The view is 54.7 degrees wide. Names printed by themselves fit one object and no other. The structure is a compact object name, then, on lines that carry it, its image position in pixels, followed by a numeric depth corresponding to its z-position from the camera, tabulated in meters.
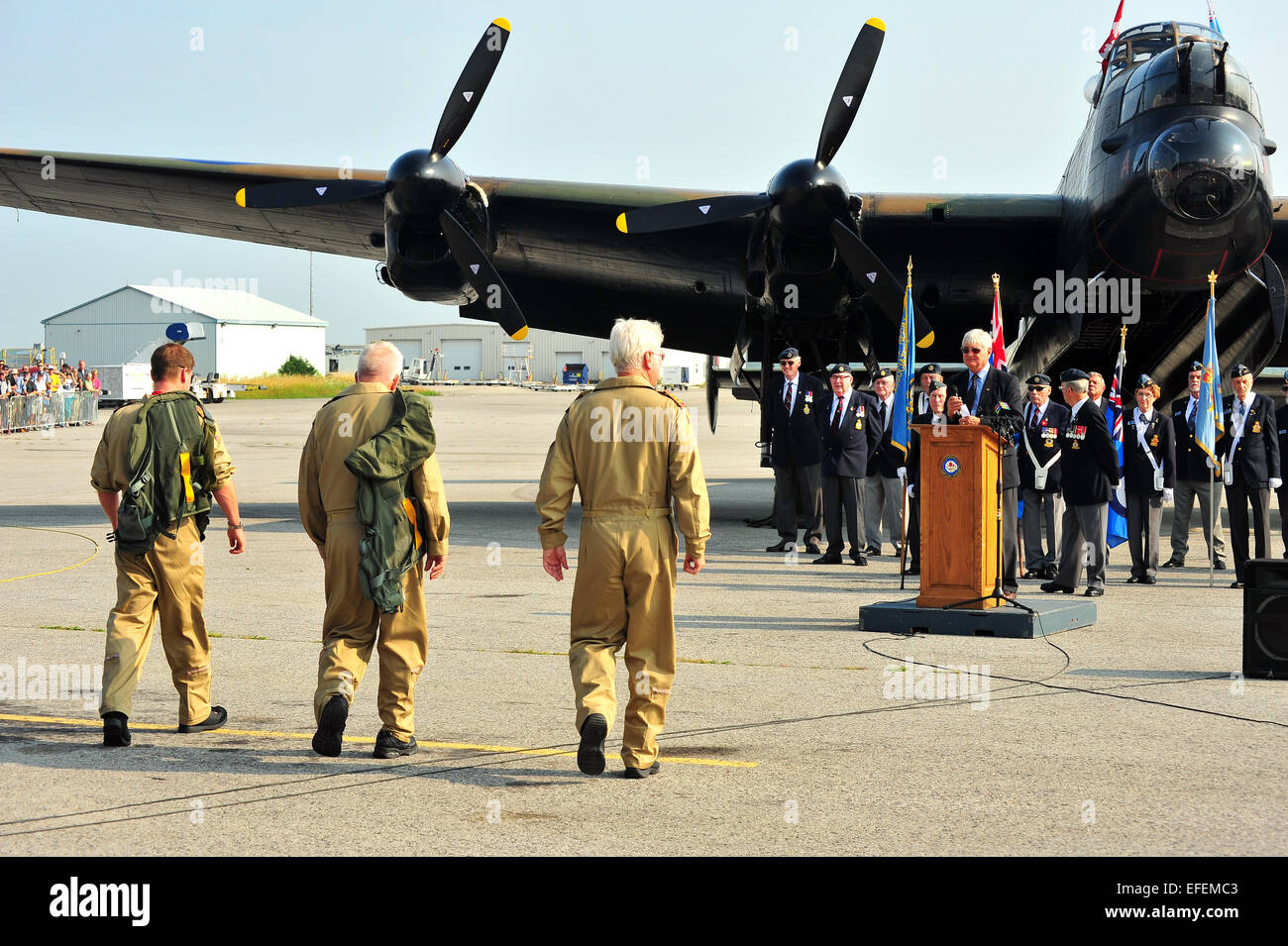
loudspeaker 7.22
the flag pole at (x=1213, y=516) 11.87
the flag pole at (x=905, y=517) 10.50
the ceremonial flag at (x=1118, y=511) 12.52
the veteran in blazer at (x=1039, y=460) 11.71
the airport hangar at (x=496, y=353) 110.25
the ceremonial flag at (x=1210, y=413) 11.98
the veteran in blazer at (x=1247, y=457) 12.06
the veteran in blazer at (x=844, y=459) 13.25
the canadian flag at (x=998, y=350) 11.78
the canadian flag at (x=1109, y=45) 16.25
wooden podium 9.07
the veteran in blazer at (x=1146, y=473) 12.04
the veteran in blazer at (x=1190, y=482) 12.41
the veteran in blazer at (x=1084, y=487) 11.02
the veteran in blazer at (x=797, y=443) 13.98
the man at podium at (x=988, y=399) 9.71
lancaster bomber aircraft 13.84
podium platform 8.83
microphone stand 9.06
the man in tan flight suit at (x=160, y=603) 5.93
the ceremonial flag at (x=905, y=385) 12.98
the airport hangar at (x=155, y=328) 86.31
